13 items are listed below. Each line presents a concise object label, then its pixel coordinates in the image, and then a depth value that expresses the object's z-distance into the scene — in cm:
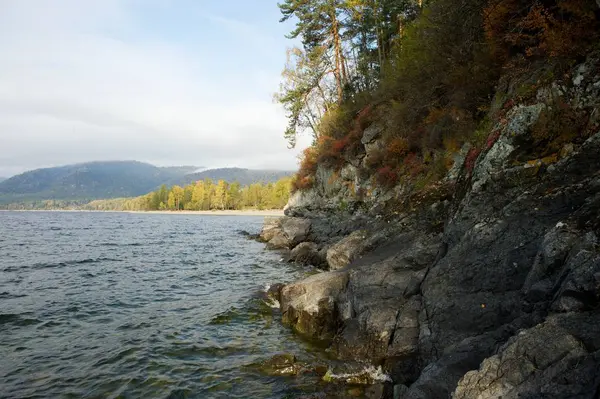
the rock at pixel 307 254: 2391
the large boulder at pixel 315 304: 1168
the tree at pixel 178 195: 16275
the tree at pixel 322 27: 3266
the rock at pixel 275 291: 1531
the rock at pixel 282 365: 931
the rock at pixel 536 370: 414
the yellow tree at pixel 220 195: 14800
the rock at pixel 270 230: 3903
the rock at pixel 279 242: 3359
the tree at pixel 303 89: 3656
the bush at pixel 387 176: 2081
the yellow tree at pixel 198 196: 15438
